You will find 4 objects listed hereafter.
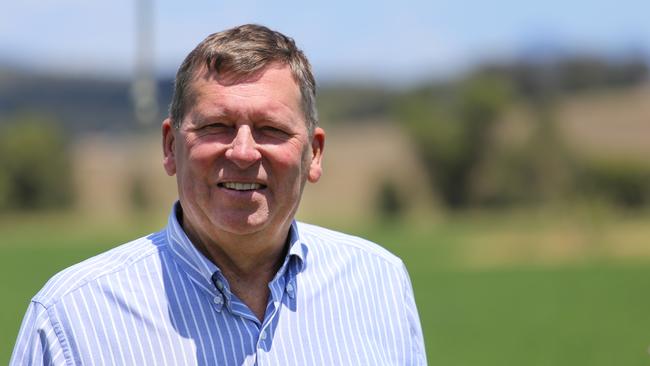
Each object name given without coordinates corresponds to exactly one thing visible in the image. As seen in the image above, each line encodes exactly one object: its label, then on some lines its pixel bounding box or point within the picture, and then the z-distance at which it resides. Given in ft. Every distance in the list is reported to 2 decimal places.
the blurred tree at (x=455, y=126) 191.42
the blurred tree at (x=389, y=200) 179.52
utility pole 122.42
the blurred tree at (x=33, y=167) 180.04
